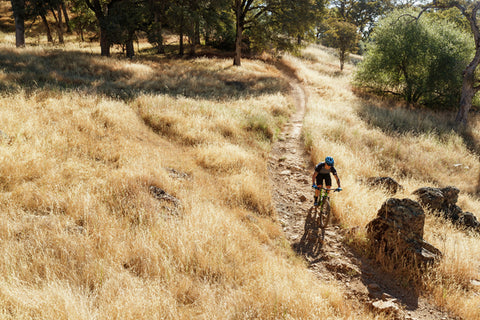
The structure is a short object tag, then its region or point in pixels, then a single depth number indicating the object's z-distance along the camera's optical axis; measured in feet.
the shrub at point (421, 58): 62.44
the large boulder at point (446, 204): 21.21
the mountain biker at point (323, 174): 18.43
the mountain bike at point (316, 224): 16.80
